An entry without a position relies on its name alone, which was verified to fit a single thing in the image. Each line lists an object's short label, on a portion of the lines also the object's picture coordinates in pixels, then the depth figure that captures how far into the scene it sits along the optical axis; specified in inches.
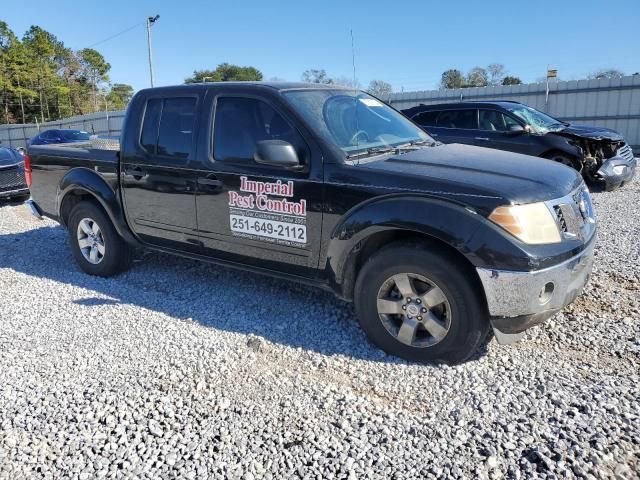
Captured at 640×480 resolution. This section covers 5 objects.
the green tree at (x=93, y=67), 2694.4
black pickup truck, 124.3
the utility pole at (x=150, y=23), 1193.5
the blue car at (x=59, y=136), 747.4
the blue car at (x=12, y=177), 399.2
